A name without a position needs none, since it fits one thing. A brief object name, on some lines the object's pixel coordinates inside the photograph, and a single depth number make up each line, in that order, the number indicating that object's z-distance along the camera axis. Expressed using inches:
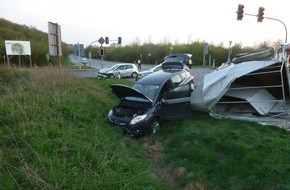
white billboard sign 1331.2
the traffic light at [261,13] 828.9
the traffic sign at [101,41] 1002.0
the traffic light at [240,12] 807.0
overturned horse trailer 302.0
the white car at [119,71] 908.0
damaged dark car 279.7
